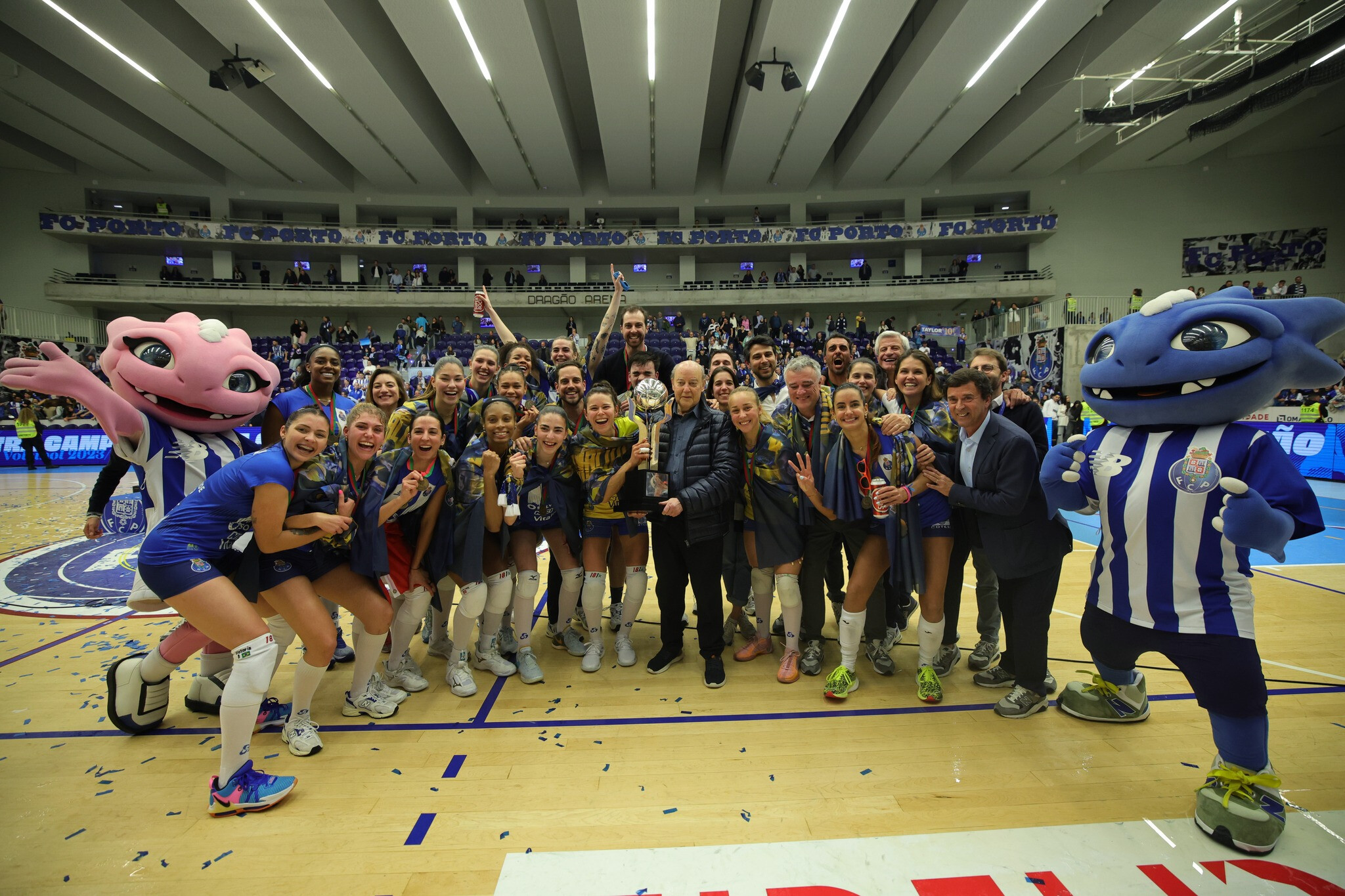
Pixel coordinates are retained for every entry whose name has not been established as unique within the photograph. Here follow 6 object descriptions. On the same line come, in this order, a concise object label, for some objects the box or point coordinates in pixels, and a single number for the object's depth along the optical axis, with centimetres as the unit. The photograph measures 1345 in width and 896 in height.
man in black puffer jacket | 352
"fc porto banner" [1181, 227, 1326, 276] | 2228
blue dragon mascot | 219
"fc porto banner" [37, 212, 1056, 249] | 2412
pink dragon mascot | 298
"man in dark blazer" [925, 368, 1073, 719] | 296
